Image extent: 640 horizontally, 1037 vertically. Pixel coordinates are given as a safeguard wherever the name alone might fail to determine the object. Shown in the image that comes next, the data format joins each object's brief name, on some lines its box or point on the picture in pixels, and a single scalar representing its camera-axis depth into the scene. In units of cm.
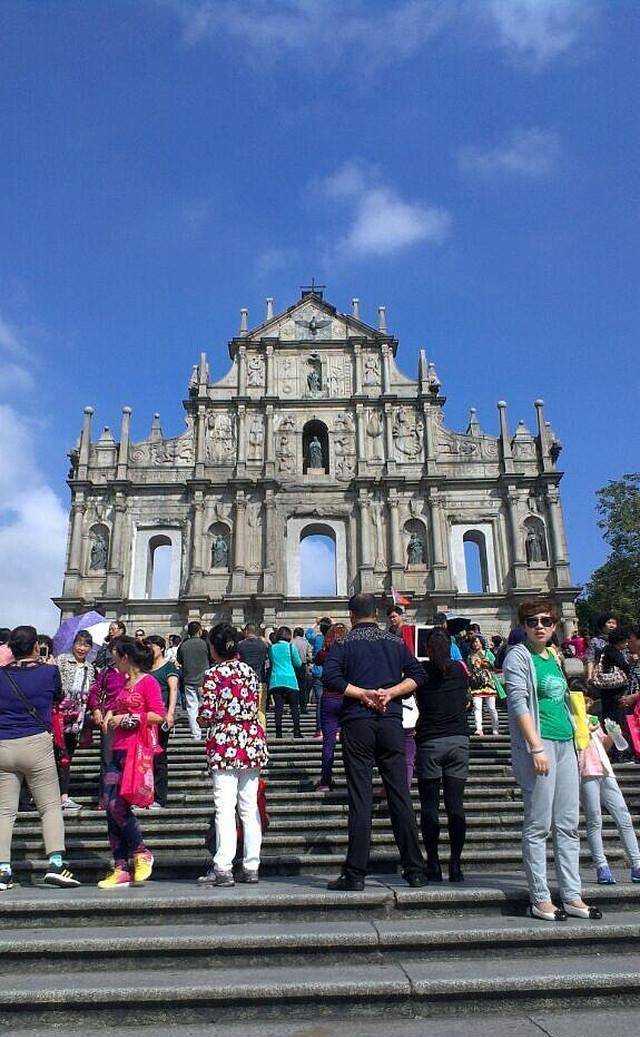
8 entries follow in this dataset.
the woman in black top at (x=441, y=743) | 548
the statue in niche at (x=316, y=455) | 2669
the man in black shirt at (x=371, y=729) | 491
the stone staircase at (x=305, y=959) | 346
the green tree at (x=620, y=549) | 3120
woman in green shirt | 435
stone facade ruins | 2431
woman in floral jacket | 526
